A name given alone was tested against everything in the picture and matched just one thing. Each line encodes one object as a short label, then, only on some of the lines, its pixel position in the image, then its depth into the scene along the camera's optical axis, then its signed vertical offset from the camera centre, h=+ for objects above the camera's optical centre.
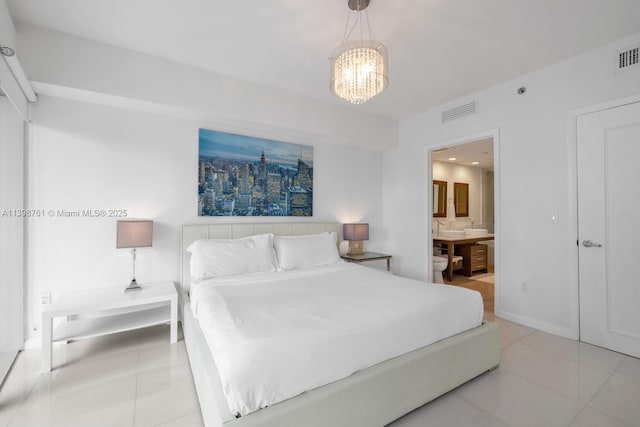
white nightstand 2.15 -0.91
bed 1.26 -0.92
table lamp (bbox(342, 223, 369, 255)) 4.12 -0.25
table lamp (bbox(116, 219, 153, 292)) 2.59 -0.19
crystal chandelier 1.89 +1.01
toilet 4.45 -0.85
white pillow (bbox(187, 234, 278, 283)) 2.75 -0.44
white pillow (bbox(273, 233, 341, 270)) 3.16 -0.42
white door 2.39 -0.10
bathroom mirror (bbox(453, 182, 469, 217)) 6.35 +0.39
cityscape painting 3.29 +0.49
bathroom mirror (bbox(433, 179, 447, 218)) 5.98 +0.34
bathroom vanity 5.06 -0.70
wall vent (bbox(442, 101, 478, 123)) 3.50 +1.34
